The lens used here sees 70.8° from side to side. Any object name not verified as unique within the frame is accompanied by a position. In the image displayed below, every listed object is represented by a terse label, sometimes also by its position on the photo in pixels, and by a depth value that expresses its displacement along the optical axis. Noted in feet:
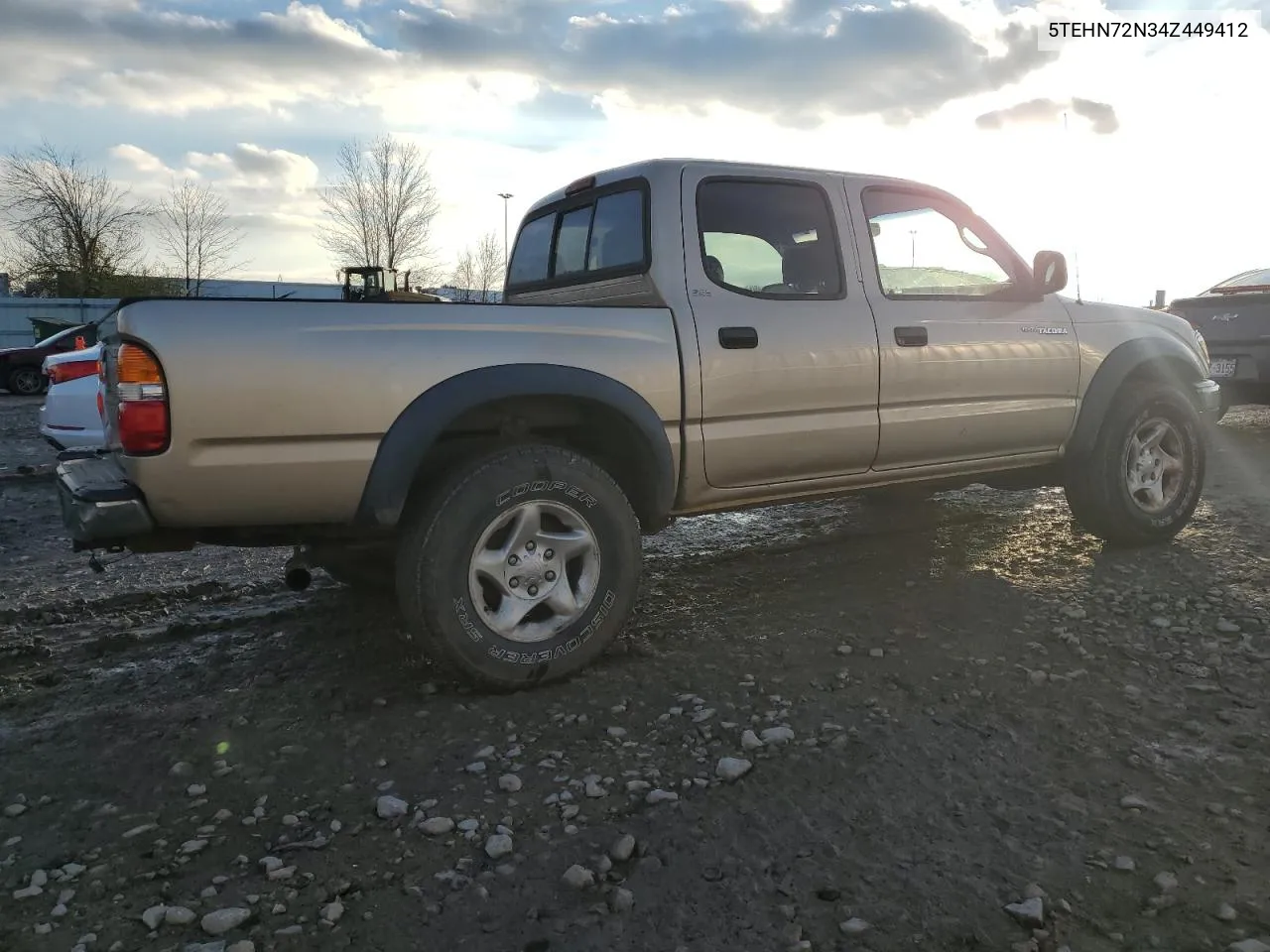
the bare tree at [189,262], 118.73
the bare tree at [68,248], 117.91
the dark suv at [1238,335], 27.53
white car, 20.59
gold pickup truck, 8.96
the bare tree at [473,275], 115.75
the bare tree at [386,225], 109.60
